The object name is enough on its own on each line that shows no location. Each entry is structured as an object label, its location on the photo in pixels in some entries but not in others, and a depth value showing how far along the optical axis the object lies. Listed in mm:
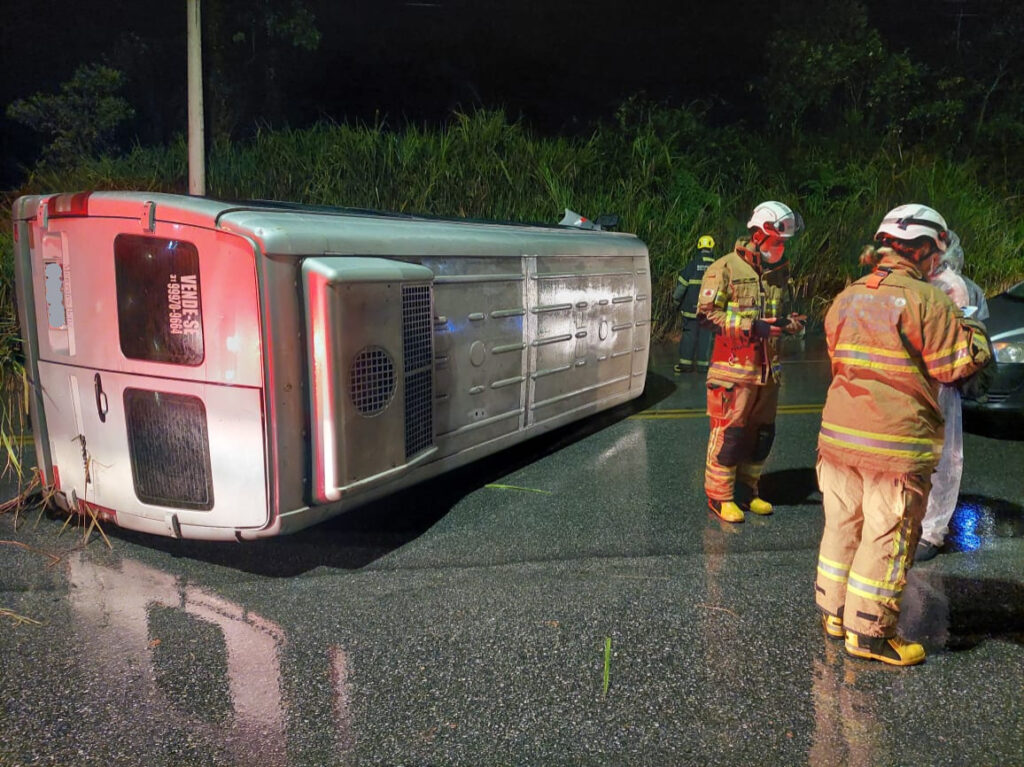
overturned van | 3992
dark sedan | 6914
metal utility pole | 11570
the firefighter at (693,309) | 10242
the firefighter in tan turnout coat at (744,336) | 4941
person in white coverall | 4566
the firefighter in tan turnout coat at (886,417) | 3273
